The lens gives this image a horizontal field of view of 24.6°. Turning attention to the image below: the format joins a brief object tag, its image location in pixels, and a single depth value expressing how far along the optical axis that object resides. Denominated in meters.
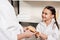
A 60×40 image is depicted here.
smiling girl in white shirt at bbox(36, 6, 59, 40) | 1.48
